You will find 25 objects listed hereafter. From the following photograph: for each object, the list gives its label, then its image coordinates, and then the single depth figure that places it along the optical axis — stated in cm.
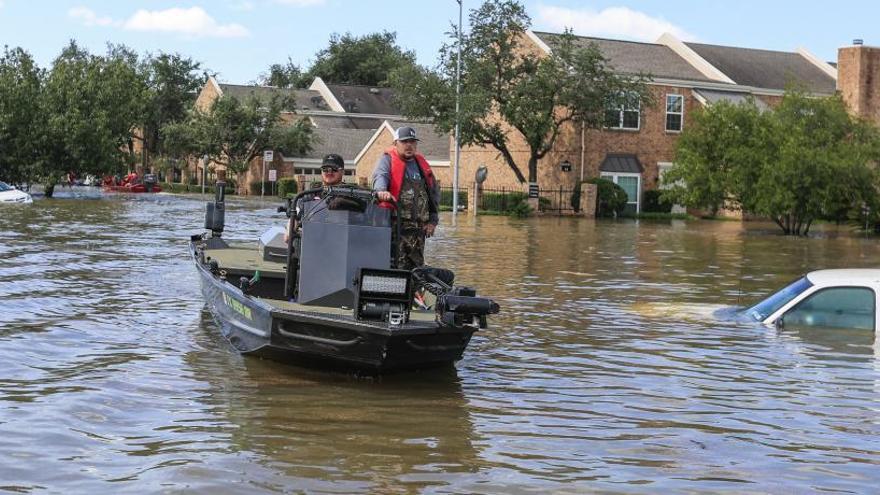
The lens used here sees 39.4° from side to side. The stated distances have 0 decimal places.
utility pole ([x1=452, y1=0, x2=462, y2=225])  5246
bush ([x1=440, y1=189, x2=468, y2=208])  5997
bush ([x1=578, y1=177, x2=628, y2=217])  5438
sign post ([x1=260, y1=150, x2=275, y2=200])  7250
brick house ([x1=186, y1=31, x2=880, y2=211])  5426
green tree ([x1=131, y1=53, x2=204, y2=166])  10175
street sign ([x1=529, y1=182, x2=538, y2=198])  5393
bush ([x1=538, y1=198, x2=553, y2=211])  5478
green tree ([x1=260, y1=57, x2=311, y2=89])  11844
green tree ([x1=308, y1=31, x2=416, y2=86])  11550
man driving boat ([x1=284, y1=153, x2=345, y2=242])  1192
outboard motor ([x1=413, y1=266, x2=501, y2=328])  972
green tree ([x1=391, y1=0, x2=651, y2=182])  5341
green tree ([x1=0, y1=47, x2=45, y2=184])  5800
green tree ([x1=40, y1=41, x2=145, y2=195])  5925
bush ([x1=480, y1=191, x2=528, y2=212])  5397
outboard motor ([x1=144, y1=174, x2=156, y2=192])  7675
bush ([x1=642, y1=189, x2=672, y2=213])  5650
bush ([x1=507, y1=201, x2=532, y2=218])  5256
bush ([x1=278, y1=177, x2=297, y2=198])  7575
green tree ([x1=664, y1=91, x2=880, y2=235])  3909
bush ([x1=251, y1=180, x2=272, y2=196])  8088
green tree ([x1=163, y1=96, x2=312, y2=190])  7844
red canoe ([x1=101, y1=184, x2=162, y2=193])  7406
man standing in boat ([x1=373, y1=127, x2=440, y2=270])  1148
